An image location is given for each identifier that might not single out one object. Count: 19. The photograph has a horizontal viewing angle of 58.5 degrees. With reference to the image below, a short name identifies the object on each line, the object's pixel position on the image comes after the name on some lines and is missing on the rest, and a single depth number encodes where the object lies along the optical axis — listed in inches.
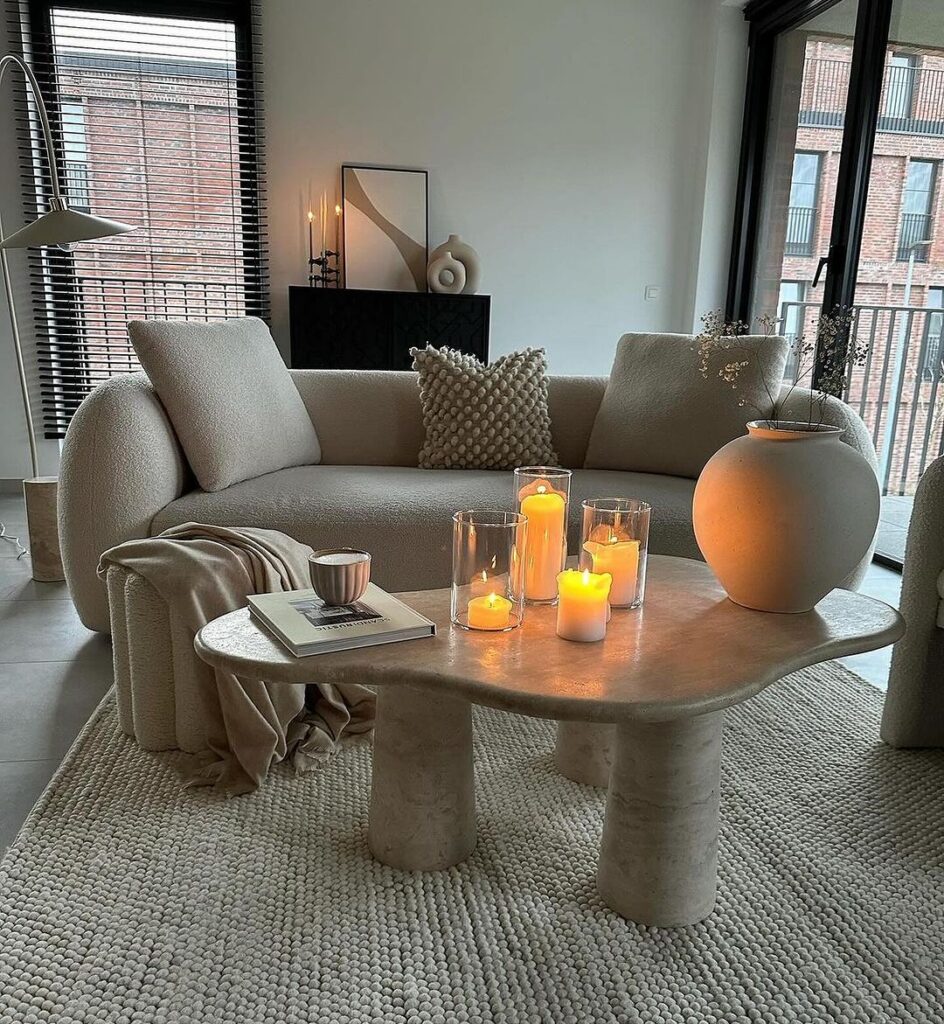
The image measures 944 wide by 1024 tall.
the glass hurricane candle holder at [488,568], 52.3
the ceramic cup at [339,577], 52.4
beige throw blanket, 65.6
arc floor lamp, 100.8
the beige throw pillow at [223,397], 92.0
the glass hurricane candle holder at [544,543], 57.8
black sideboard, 163.9
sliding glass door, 133.5
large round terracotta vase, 52.6
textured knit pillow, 105.0
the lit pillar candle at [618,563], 55.5
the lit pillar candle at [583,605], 49.9
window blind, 159.3
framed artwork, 168.6
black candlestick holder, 169.3
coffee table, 44.3
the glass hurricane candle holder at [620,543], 55.6
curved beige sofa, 85.0
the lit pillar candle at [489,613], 51.8
